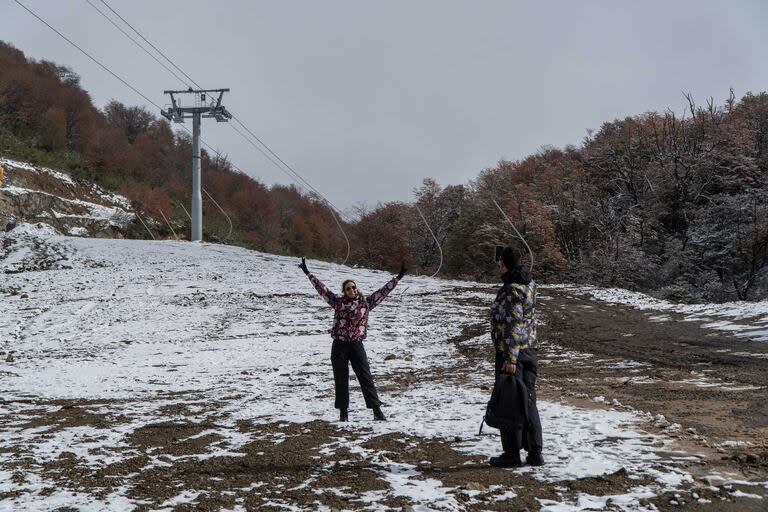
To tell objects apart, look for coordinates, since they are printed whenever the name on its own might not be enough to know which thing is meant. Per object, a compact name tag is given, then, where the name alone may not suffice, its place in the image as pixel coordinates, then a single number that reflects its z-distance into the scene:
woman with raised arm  7.88
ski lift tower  43.06
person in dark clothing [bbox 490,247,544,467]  5.76
